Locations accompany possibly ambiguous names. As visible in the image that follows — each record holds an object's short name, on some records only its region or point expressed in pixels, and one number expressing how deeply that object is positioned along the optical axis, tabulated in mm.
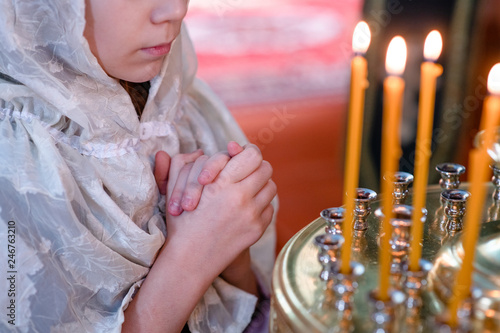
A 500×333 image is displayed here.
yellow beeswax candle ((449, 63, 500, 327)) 423
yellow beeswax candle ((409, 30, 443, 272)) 457
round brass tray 525
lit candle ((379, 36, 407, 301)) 446
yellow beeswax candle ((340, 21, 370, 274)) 463
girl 736
